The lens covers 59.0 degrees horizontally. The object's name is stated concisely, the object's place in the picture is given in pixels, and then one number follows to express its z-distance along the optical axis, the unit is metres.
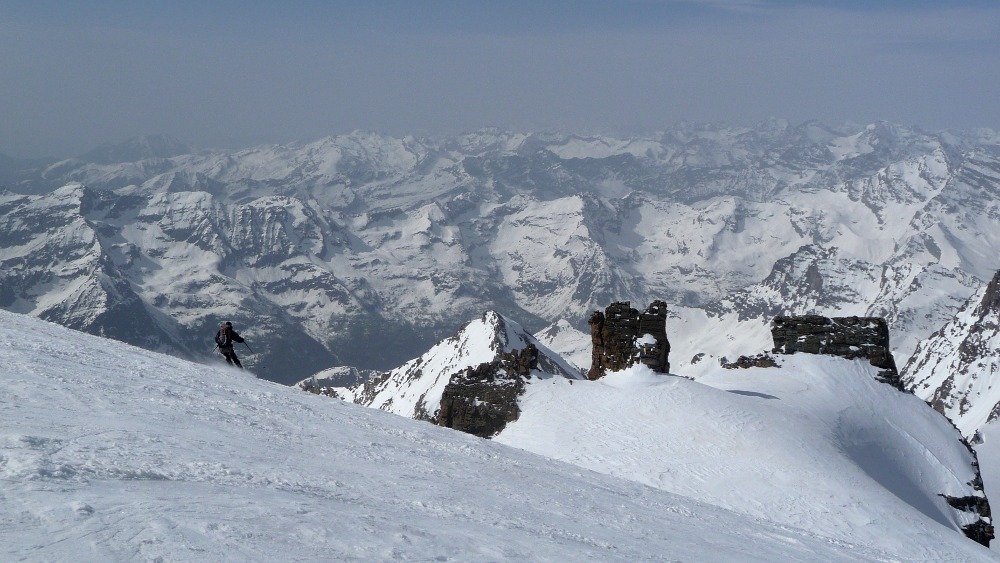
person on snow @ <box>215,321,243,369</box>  32.56
